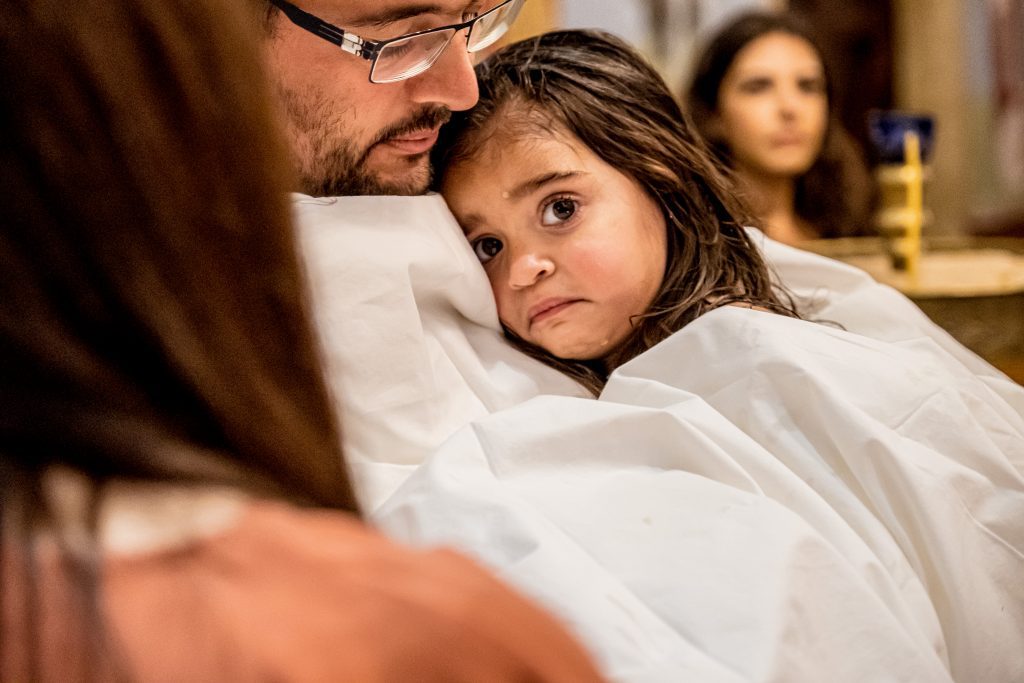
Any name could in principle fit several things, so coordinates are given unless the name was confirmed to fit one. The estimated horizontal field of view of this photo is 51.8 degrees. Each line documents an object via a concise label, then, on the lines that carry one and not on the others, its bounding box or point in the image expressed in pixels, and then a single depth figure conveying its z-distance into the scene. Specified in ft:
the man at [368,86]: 4.41
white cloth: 2.80
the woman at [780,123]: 10.64
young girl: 4.52
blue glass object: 9.05
